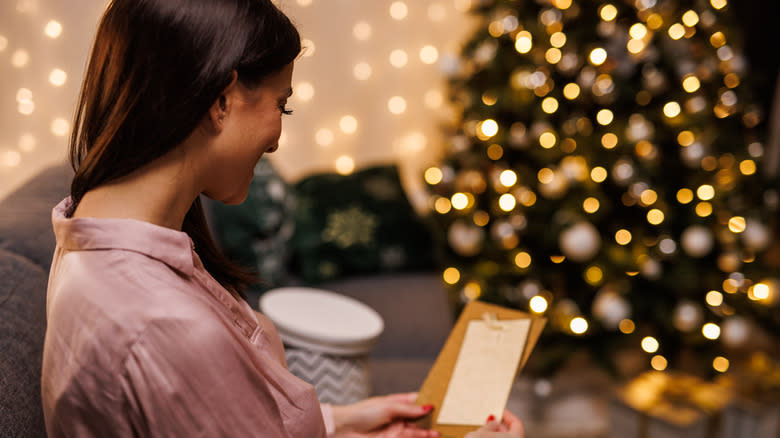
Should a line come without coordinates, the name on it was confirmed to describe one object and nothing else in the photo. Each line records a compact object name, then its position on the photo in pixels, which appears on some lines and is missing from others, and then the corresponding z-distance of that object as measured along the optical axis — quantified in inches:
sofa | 26.5
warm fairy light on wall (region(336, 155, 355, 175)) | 97.5
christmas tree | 72.4
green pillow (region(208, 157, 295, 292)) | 72.9
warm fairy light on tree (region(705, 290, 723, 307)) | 73.5
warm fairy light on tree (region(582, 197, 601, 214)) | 71.5
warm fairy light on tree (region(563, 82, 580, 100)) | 74.6
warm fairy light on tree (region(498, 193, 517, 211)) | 76.2
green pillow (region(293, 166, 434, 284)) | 79.0
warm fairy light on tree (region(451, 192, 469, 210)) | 82.4
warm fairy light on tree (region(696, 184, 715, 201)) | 72.9
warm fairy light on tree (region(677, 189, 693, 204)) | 74.4
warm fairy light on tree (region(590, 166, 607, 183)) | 73.0
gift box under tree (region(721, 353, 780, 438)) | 73.5
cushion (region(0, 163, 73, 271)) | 37.0
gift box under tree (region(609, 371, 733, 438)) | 72.2
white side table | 38.8
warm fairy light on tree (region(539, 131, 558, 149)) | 74.1
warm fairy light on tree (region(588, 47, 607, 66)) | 72.2
